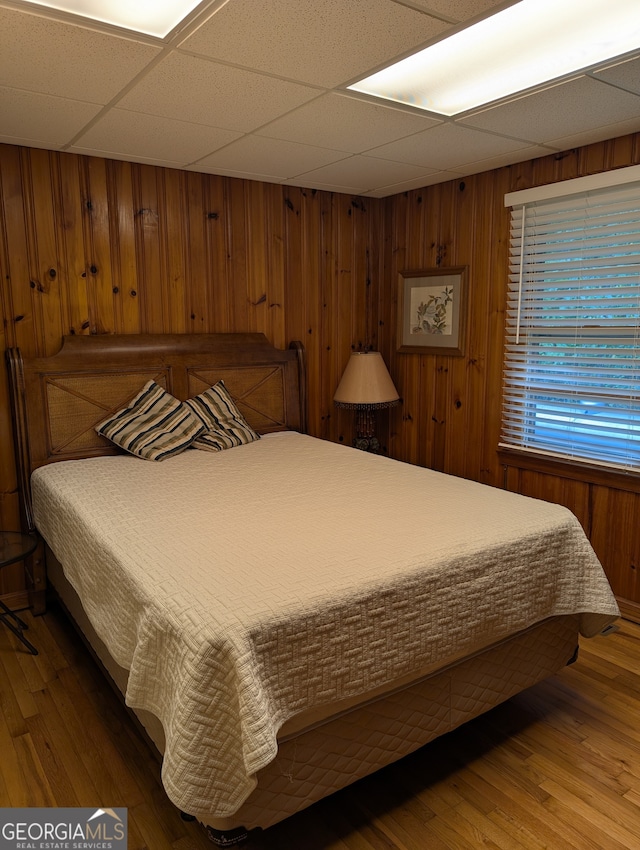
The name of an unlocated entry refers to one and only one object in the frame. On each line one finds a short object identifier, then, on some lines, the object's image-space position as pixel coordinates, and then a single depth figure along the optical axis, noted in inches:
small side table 109.0
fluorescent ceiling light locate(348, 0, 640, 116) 76.2
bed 61.1
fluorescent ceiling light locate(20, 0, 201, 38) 70.3
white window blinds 120.7
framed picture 156.9
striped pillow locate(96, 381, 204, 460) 131.9
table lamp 162.7
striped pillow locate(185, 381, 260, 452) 140.4
